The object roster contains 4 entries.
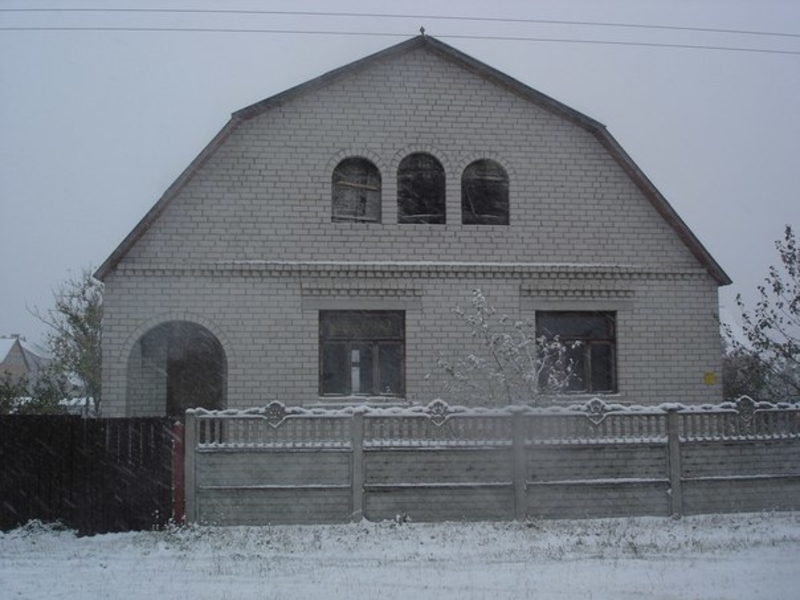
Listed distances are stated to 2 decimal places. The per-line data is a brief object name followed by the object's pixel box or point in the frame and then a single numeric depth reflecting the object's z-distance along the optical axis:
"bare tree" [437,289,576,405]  14.71
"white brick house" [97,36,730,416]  14.99
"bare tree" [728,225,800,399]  14.38
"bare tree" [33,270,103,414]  26.83
